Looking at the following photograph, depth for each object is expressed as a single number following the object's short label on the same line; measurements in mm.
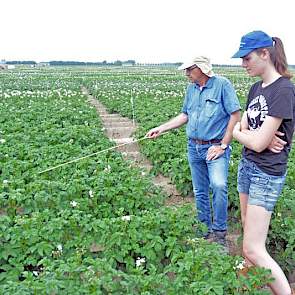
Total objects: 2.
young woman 2908
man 4105
